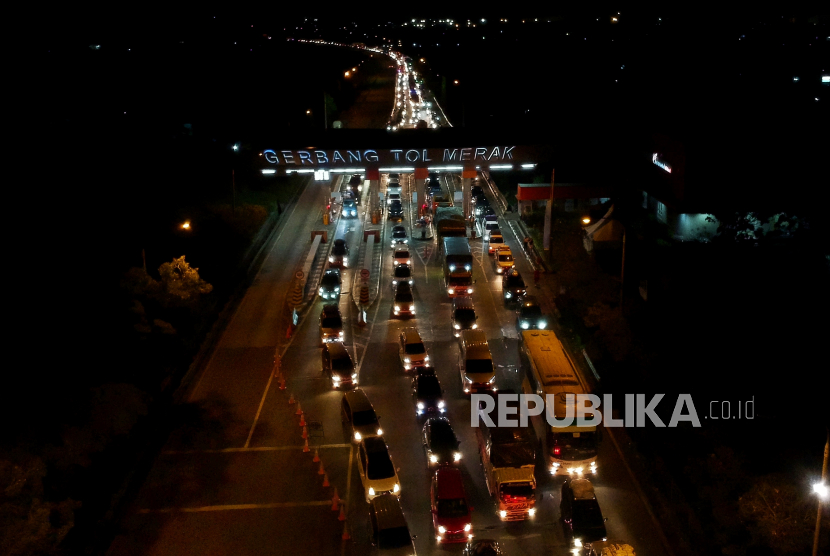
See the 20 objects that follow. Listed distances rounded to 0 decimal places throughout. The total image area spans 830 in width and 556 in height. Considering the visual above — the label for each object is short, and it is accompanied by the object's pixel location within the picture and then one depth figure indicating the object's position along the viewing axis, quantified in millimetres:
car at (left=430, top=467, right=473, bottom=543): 16375
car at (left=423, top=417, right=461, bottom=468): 19281
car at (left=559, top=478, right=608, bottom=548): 15945
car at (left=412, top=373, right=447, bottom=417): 22125
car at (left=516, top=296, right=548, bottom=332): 28250
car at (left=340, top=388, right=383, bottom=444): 20594
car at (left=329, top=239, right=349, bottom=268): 37250
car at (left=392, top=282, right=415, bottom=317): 30969
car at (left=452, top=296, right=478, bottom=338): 28250
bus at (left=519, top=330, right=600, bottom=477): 18719
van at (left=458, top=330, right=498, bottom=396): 23172
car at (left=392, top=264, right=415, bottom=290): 34250
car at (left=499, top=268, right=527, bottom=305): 31406
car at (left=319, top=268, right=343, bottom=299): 33062
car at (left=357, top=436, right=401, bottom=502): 18000
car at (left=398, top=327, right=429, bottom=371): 25375
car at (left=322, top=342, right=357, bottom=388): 24438
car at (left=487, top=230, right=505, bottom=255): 38469
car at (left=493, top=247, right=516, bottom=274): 36094
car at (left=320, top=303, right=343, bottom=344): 28219
